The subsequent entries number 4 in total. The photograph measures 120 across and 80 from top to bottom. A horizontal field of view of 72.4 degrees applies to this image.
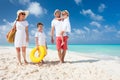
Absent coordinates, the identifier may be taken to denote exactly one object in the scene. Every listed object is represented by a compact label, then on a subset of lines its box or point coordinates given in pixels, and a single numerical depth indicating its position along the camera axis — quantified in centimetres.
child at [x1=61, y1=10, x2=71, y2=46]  274
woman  270
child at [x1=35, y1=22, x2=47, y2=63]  286
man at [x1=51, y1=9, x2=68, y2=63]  280
